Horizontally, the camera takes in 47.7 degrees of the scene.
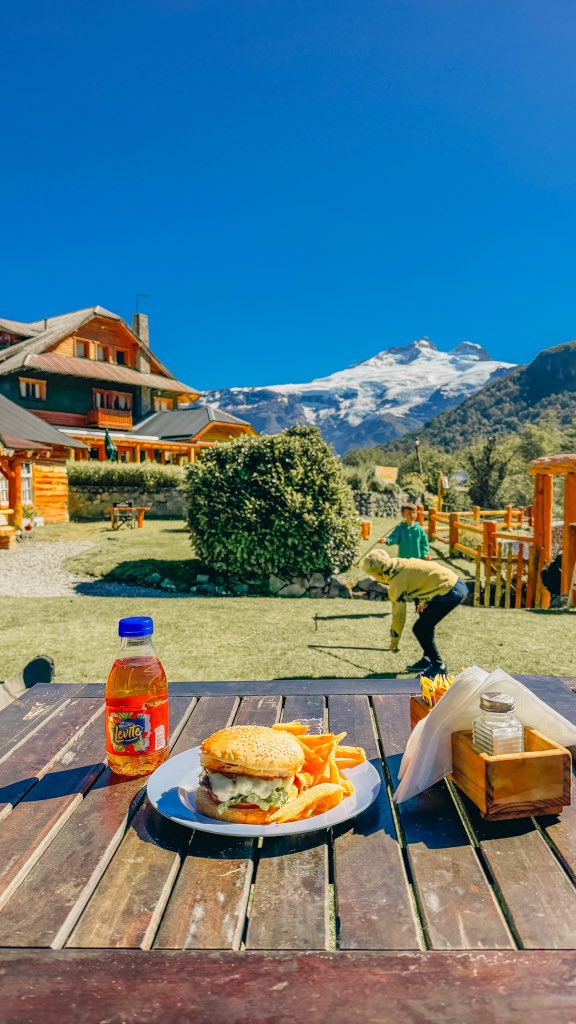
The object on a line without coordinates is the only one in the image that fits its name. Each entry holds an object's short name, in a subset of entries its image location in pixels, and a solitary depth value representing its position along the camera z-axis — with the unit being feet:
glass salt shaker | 4.99
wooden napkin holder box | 4.88
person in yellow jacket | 17.61
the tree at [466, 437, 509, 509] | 109.40
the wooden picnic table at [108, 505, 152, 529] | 63.52
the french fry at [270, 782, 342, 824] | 4.75
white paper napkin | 5.25
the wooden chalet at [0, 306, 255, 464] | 102.99
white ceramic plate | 4.64
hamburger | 4.80
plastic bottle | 5.43
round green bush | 35.01
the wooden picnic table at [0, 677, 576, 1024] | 3.24
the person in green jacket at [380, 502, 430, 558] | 27.84
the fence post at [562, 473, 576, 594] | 27.34
